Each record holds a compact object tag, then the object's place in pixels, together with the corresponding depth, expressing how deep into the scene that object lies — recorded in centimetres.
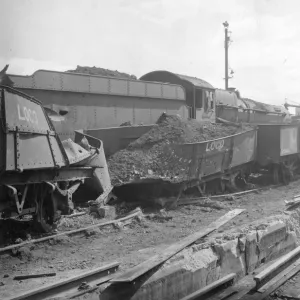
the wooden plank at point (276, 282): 453
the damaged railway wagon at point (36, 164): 611
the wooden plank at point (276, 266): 478
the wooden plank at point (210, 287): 425
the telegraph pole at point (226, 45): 2738
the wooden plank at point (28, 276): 523
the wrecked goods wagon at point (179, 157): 963
